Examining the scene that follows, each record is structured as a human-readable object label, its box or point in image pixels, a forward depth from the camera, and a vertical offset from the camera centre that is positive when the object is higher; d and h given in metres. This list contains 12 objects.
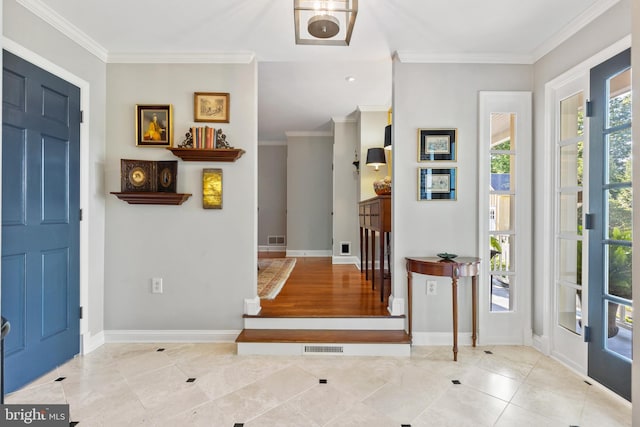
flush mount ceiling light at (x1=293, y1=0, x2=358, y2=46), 1.67 +1.07
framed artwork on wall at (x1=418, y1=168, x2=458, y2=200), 2.89 +0.26
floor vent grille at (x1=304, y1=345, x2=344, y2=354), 2.63 -1.11
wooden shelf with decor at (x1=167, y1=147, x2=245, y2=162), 2.76 +0.50
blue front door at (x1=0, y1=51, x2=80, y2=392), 2.10 -0.06
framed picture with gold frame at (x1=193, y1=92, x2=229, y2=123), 2.91 +0.95
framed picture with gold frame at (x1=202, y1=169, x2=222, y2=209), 2.90 +0.21
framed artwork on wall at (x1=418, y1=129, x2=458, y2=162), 2.89 +0.61
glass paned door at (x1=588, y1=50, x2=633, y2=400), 2.08 -0.08
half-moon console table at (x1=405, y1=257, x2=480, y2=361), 2.54 -0.45
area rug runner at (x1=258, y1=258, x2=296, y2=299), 3.66 -0.89
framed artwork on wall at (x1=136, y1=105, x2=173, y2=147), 2.88 +0.78
